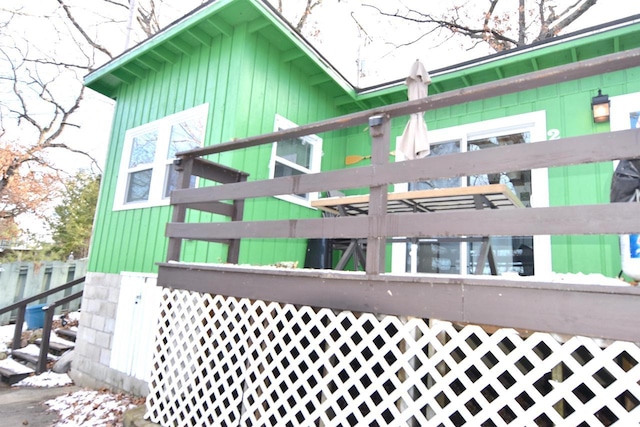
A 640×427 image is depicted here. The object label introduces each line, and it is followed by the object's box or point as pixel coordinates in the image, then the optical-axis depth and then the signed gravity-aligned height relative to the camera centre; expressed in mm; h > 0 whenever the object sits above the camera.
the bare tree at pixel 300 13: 12984 +9183
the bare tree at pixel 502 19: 10359 +7909
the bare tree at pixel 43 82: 12539 +6399
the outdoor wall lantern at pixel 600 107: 3754 +1865
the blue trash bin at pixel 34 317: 7621 -1405
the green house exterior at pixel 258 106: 3820 +2090
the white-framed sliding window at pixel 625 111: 3676 +1817
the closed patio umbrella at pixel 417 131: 3281 +1327
